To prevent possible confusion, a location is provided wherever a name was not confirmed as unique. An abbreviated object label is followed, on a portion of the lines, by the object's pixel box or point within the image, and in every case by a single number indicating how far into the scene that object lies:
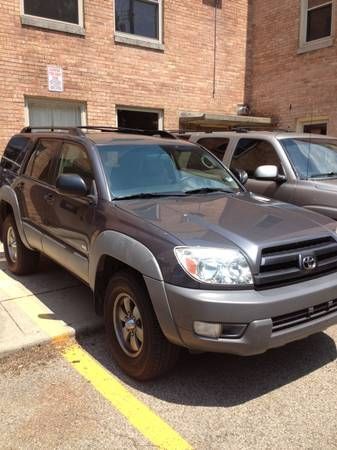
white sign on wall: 9.54
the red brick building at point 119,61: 9.20
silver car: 5.52
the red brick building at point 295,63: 11.09
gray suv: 2.93
